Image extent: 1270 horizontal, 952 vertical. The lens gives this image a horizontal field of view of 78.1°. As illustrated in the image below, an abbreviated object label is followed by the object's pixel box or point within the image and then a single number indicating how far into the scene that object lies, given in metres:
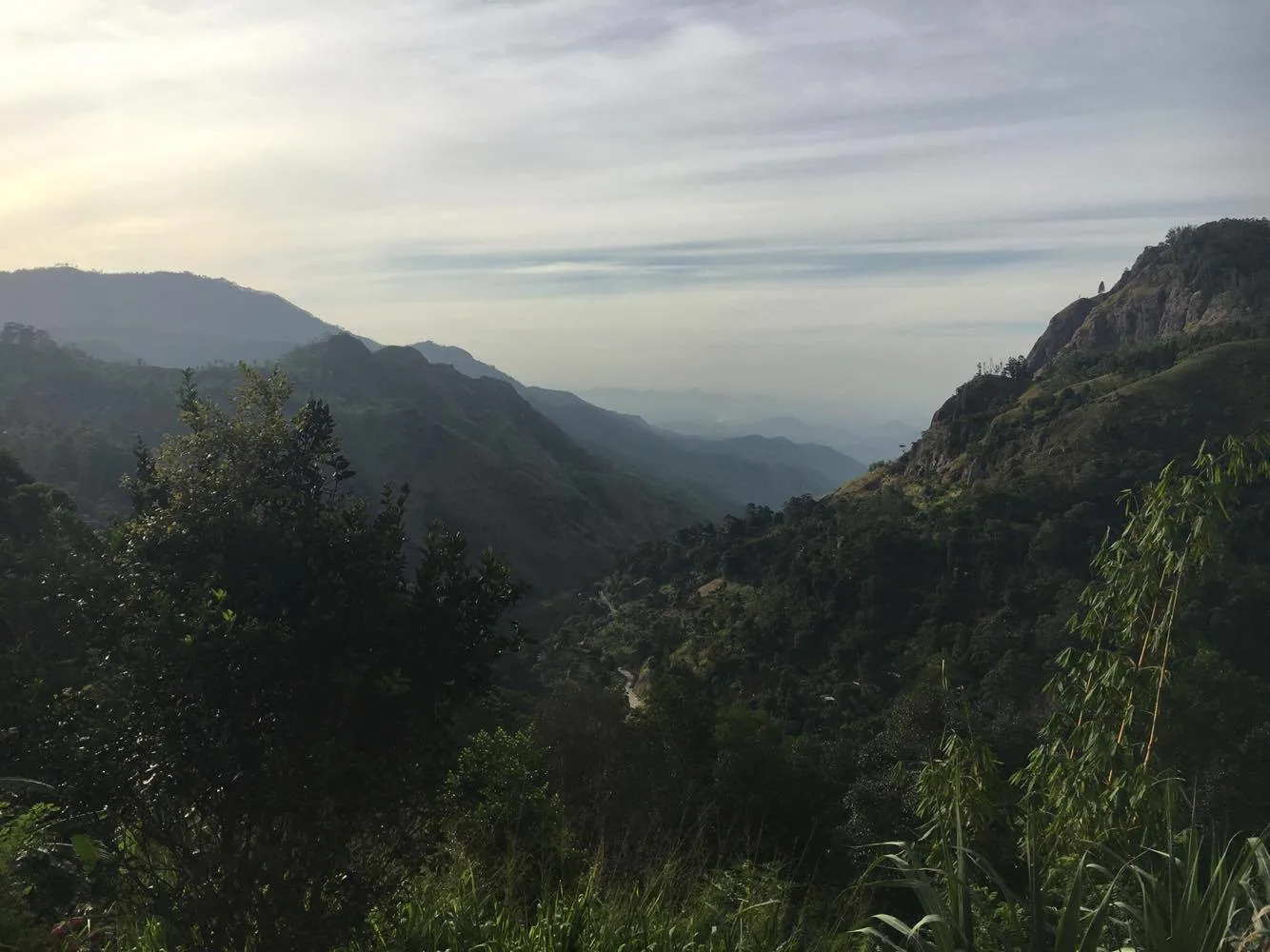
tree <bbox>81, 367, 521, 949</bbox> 4.70
